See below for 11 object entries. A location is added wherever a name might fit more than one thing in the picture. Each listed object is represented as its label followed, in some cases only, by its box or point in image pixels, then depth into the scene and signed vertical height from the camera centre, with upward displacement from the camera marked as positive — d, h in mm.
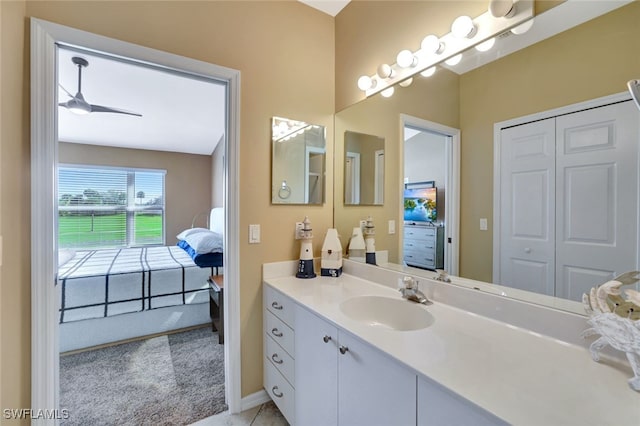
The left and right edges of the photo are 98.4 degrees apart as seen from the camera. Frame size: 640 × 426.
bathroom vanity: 637 -434
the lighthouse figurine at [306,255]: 1778 -285
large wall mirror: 894 +482
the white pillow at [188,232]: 3790 -308
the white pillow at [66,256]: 3029 -534
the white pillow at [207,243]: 2947 -357
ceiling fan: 2320 +993
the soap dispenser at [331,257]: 1835 -306
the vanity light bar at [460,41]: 1068 +773
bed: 2342 -764
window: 4660 +66
